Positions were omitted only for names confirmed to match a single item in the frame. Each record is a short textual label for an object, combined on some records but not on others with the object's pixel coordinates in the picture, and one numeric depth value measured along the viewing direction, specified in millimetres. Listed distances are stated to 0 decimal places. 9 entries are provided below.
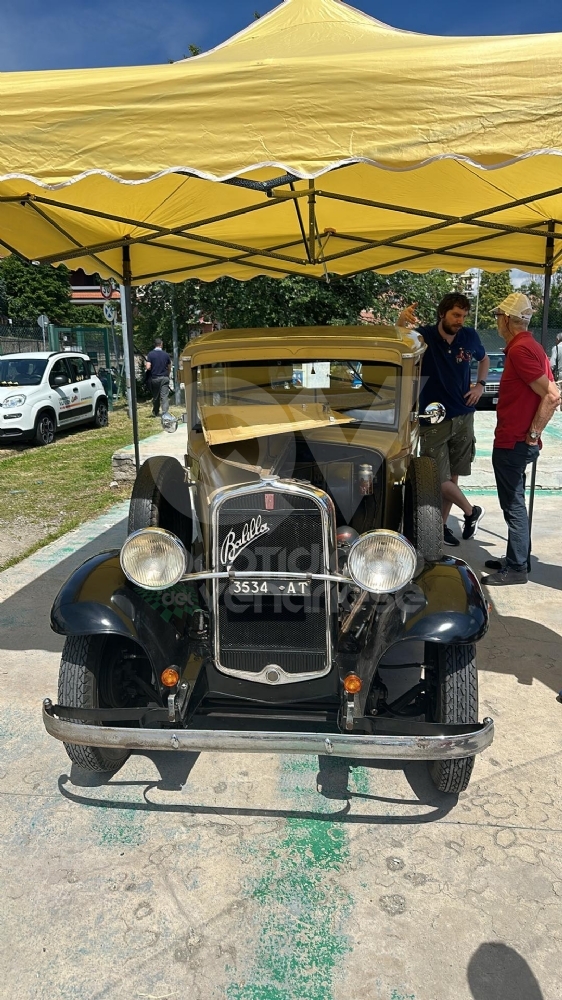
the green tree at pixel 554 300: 41178
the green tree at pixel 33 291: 37906
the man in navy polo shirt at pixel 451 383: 4902
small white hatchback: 10641
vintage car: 2227
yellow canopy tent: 2223
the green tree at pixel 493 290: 56094
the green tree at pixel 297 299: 14117
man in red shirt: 4090
